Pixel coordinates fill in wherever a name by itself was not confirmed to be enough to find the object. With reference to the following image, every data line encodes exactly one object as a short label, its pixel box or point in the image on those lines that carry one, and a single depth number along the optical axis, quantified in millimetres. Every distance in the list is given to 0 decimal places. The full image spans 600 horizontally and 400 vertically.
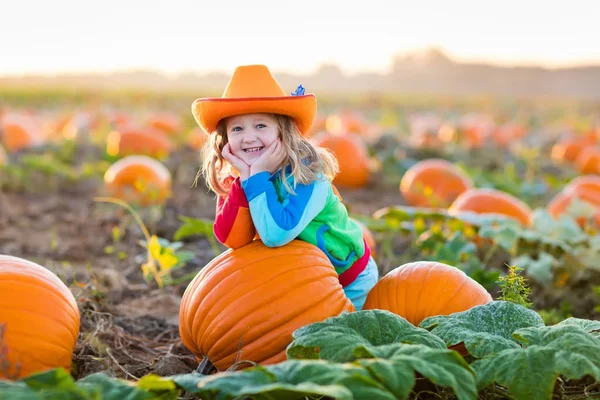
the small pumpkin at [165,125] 11834
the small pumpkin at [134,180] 6211
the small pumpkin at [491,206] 5766
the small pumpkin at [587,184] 6867
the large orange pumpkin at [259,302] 2764
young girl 2898
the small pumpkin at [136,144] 8867
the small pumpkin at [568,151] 11148
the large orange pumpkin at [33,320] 2580
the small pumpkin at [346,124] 12148
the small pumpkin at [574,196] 6277
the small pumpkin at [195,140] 9492
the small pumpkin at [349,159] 7973
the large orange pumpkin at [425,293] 3031
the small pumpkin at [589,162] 9695
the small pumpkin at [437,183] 6895
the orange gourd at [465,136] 10867
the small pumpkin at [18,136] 10096
